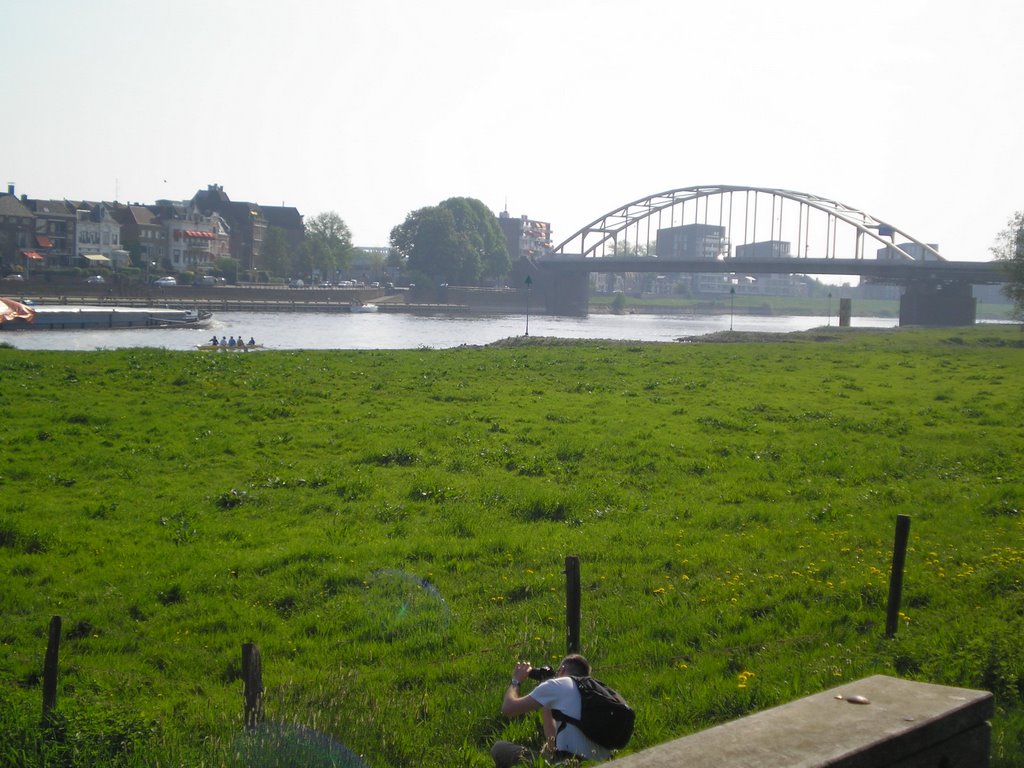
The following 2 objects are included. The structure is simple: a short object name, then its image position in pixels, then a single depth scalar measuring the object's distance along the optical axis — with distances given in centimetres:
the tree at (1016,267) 6334
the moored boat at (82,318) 6812
